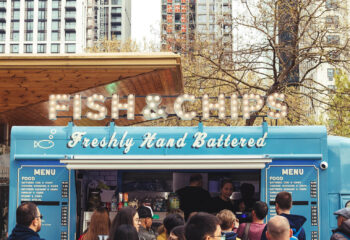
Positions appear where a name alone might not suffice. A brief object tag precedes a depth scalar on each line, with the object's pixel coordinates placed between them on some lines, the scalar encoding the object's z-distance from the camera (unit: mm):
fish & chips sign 9922
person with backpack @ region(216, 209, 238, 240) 6941
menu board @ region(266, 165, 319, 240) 9125
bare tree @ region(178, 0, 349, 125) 17438
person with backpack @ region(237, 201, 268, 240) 7059
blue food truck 9133
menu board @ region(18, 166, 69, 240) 9180
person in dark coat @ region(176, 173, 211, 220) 10602
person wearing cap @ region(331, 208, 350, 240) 5367
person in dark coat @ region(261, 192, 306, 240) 6570
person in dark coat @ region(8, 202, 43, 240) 4840
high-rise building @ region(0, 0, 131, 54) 116875
